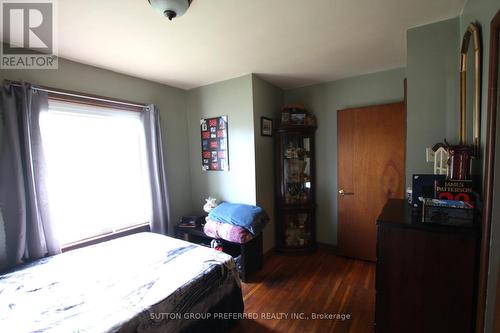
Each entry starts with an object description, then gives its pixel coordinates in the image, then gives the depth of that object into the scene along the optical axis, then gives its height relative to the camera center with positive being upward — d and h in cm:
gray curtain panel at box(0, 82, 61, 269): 172 -12
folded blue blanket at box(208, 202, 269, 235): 234 -67
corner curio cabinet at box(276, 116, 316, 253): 298 -53
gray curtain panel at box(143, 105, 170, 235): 264 -15
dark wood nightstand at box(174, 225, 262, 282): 241 -109
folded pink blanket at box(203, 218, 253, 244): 229 -83
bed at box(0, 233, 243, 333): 119 -84
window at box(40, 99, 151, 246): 204 -10
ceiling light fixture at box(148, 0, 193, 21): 126 +87
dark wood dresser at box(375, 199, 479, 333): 109 -67
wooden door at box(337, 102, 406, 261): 253 -22
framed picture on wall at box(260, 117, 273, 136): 277 +36
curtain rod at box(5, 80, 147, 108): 182 +62
